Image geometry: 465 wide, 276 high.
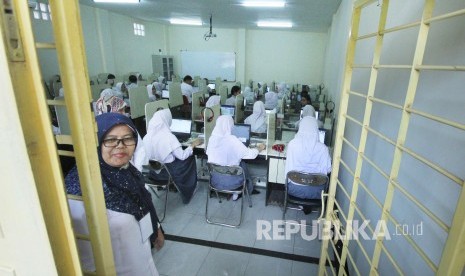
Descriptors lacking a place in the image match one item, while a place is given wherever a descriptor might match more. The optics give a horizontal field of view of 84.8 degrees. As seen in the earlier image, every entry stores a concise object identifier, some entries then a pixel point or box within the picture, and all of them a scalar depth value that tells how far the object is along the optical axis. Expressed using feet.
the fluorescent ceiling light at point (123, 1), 19.60
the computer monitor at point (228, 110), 15.46
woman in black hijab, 3.50
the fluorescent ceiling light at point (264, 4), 18.03
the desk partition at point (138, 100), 17.61
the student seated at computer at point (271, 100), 21.99
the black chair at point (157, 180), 10.07
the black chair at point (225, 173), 9.38
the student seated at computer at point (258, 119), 16.02
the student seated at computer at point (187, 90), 23.75
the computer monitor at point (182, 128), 13.30
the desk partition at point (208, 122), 11.86
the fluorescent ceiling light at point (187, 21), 30.23
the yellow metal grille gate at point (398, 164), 2.43
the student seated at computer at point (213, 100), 18.25
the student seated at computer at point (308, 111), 14.33
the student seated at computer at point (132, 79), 24.71
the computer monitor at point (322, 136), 11.23
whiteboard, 36.88
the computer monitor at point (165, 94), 22.84
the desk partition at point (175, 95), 20.93
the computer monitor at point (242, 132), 12.07
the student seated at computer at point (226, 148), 10.36
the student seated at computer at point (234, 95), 20.25
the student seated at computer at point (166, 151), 10.14
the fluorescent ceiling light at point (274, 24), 28.27
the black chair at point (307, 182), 8.59
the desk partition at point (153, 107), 12.27
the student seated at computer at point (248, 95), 24.31
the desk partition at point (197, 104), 17.56
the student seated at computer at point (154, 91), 21.16
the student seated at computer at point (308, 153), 9.38
